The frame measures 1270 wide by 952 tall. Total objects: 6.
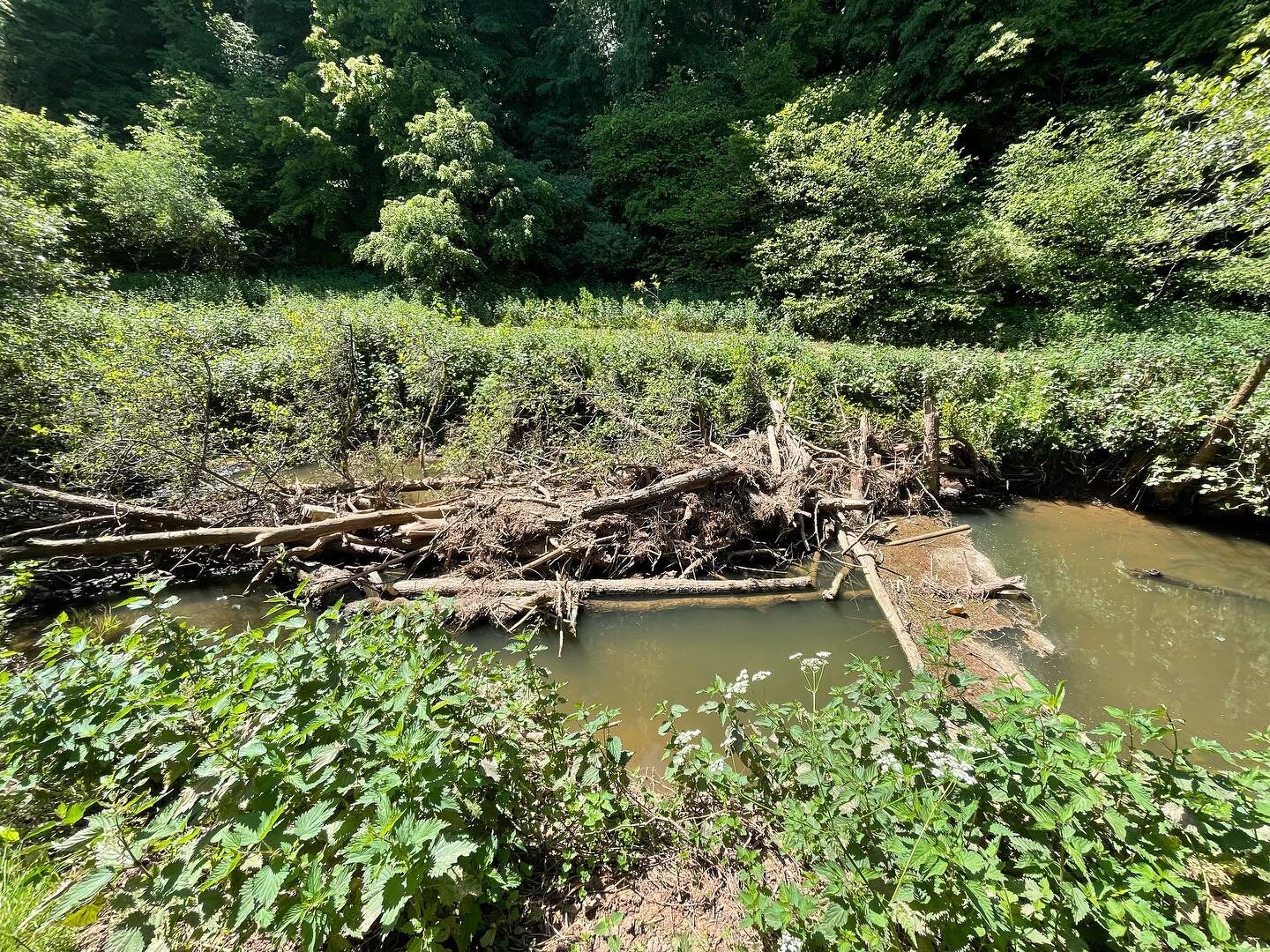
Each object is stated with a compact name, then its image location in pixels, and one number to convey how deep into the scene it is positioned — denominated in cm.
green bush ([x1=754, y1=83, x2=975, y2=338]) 1193
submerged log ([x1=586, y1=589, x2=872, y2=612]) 512
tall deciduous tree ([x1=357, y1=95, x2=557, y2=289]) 1323
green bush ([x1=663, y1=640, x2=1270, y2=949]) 138
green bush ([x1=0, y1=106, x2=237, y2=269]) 1275
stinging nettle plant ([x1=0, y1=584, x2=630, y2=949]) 133
